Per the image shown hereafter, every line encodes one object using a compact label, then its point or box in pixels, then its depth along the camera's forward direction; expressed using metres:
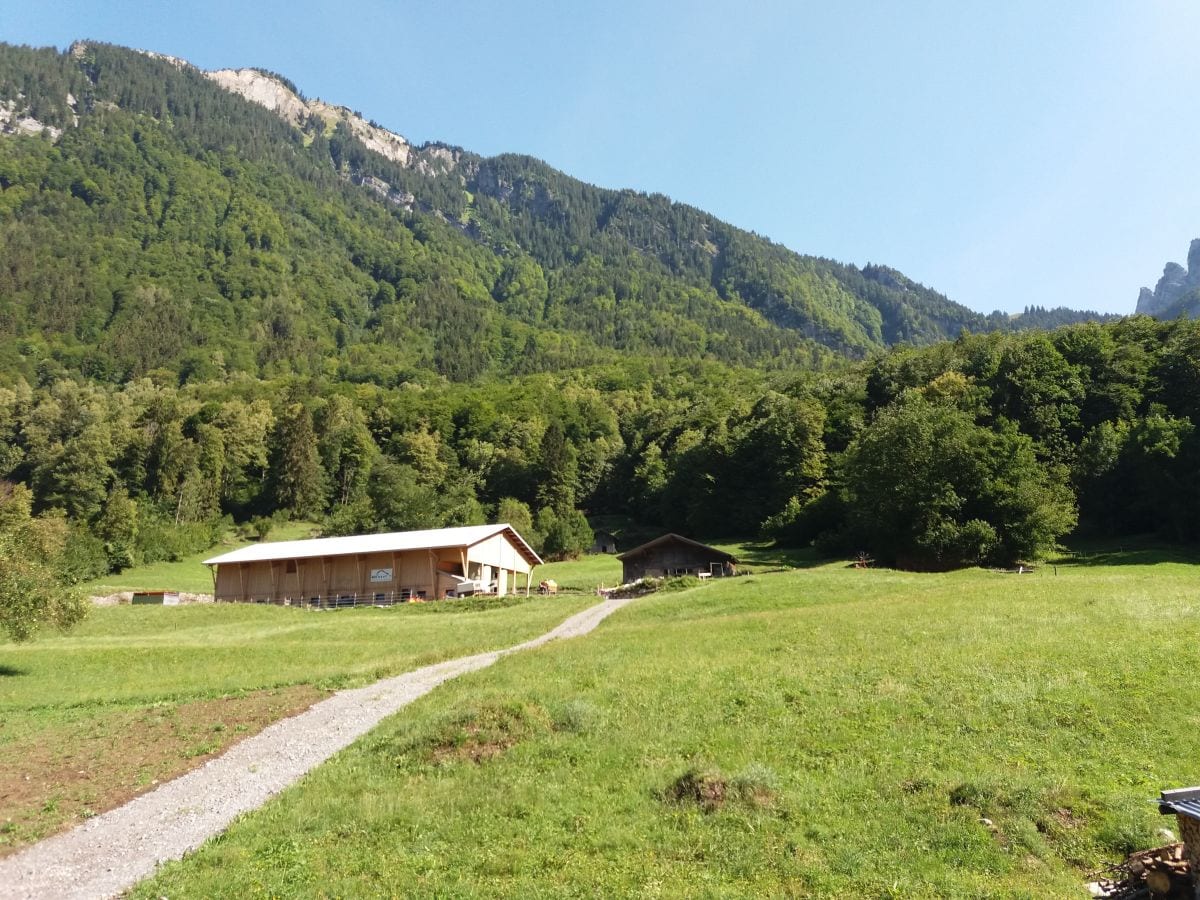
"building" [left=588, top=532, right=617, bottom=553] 111.63
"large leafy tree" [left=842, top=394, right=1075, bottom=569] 56.00
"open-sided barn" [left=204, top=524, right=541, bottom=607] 56.94
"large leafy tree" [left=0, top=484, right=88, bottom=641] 31.14
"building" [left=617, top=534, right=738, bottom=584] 67.44
